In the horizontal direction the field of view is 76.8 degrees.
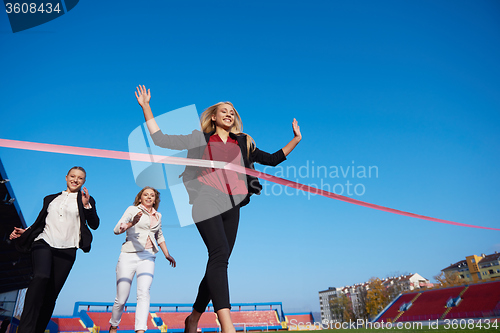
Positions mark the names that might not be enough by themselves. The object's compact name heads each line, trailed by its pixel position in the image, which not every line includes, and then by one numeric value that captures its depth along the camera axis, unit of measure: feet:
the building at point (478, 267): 240.53
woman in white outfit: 12.36
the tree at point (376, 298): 226.17
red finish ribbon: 7.36
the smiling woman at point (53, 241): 9.35
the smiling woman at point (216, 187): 6.95
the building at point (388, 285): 252.30
